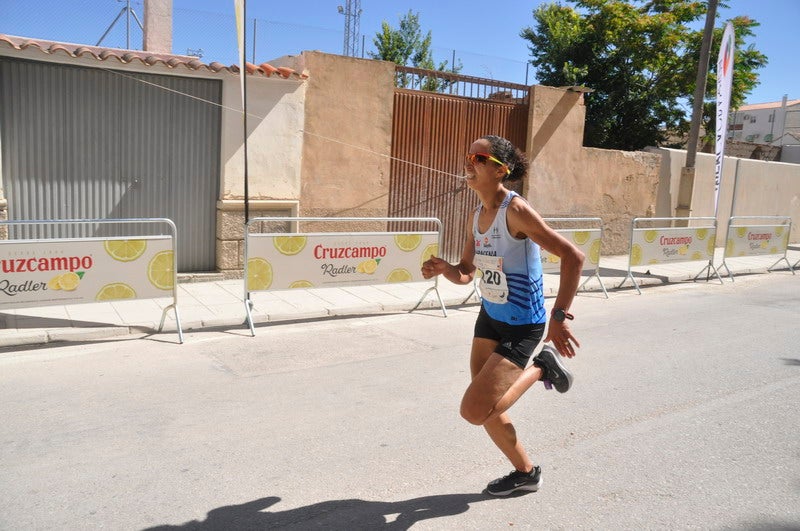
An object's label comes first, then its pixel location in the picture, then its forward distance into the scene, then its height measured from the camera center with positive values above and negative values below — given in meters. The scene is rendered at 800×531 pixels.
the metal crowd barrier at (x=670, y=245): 11.54 -1.06
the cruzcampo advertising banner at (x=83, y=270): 6.79 -1.15
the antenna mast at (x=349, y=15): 28.84 +6.16
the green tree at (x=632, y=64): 20.33 +3.36
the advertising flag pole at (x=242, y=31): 8.27 +1.54
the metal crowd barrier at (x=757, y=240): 13.61 -1.06
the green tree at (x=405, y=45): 32.75 +5.80
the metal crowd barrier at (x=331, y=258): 8.12 -1.11
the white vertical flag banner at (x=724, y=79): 13.98 +2.07
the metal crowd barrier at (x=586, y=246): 10.70 -1.05
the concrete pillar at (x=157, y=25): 12.91 +2.41
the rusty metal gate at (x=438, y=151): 12.42 +0.35
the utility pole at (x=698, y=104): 13.81 +1.54
